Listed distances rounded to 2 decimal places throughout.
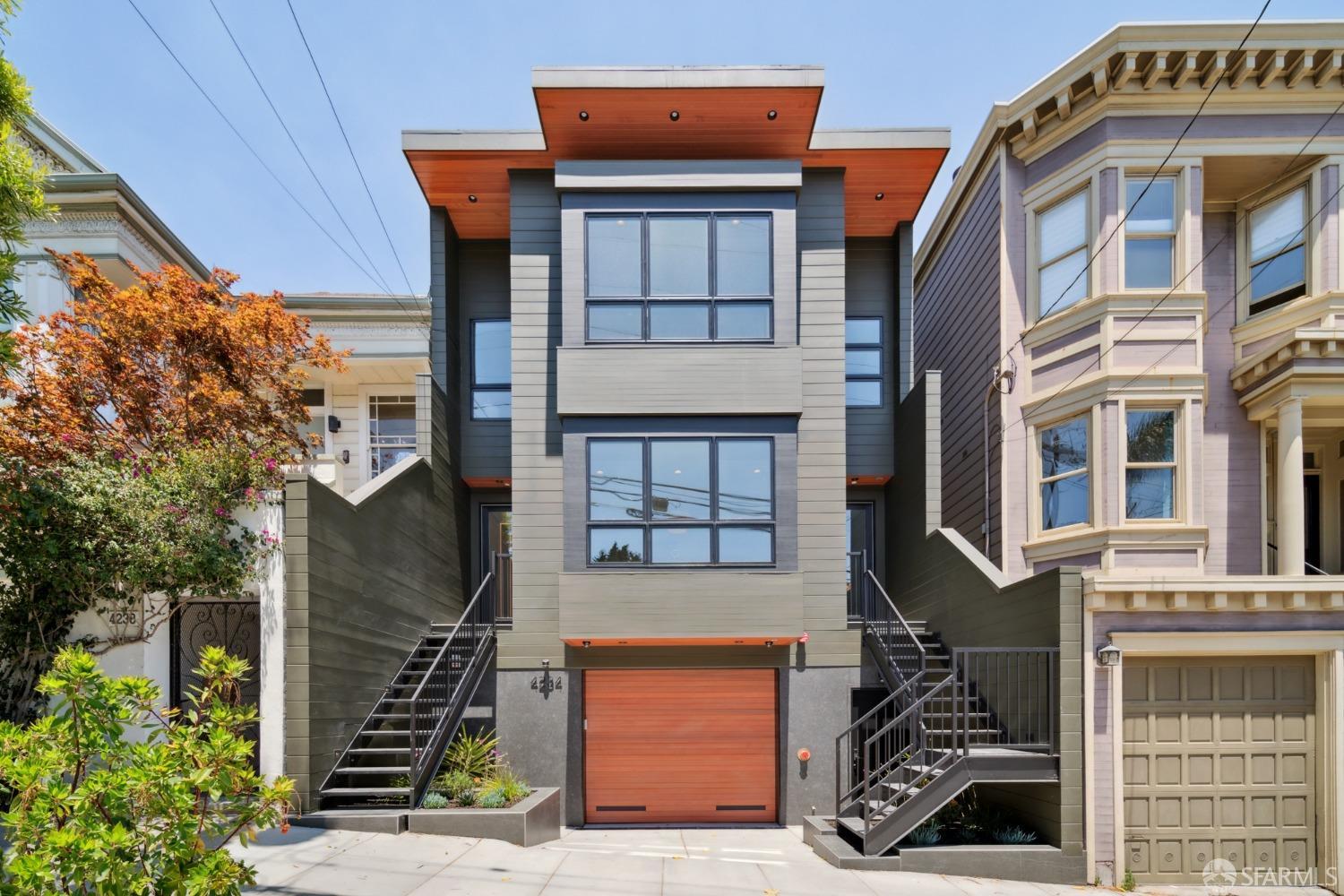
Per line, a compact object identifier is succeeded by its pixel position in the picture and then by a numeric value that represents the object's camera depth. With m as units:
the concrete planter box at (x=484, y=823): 7.65
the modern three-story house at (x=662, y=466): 9.71
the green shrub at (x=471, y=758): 8.88
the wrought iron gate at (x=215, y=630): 8.48
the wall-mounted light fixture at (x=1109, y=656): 7.54
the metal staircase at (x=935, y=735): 7.44
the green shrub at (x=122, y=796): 3.28
